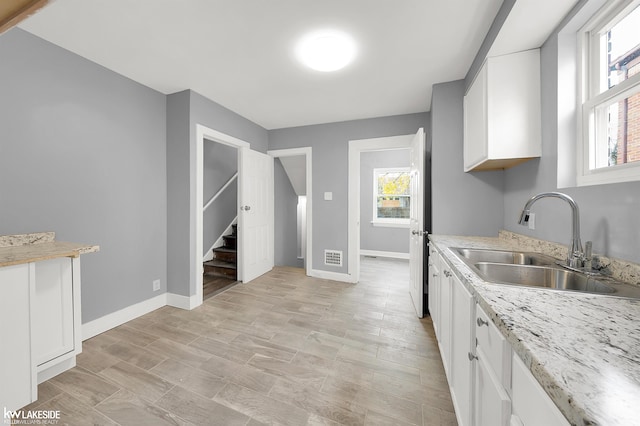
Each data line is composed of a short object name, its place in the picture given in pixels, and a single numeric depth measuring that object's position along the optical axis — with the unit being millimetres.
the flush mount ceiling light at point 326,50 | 1830
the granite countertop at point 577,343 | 401
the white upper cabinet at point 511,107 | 1697
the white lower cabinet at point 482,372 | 566
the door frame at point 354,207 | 3566
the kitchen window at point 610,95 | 1124
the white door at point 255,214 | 3486
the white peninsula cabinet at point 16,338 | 1266
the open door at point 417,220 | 2471
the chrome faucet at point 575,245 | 1176
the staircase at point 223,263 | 3793
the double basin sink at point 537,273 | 1006
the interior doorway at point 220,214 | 3920
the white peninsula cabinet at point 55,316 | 1516
